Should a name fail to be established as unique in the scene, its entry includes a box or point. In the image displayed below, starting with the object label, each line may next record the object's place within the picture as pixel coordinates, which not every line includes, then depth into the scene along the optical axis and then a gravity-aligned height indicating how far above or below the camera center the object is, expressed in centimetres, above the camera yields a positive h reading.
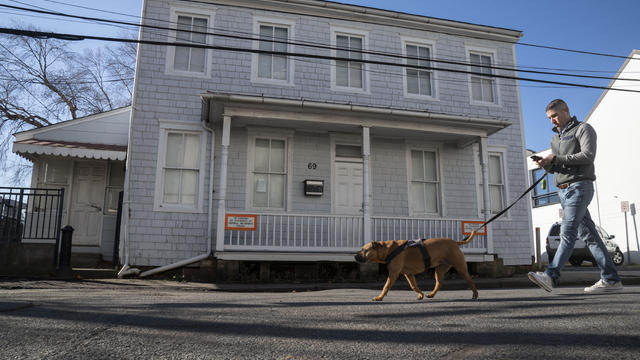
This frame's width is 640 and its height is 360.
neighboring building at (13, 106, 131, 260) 1027 +166
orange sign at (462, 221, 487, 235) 1016 +33
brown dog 514 -22
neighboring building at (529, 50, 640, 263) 1983 +415
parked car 1723 -40
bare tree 1902 +707
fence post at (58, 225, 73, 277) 863 -32
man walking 489 +43
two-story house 962 +257
